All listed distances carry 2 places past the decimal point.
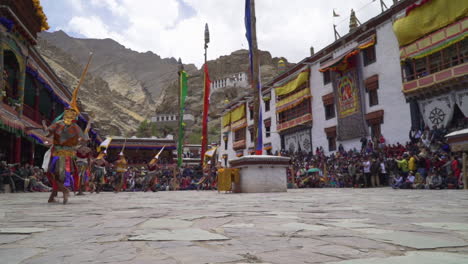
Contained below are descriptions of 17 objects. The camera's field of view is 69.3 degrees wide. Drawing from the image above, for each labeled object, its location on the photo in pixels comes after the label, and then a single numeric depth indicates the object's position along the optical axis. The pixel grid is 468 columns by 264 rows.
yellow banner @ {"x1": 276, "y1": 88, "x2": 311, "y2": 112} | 23.79
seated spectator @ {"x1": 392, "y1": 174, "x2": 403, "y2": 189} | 12.45
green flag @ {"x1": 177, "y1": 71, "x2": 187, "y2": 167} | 17.78
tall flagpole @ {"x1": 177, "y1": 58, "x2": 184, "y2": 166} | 17.72
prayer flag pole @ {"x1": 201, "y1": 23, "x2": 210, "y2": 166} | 17.95
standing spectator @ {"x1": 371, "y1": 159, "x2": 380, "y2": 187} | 15.02
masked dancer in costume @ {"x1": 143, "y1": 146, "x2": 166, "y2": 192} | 15.20
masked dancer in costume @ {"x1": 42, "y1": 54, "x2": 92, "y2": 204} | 6.16
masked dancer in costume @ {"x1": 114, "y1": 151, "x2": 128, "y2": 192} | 14.61
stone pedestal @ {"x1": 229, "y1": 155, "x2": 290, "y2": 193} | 9.45
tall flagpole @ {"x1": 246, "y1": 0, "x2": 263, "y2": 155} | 10.71
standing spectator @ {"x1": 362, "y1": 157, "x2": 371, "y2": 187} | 15.02
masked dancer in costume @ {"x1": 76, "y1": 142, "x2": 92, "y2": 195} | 11.95
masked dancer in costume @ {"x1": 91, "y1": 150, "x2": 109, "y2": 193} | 14.12
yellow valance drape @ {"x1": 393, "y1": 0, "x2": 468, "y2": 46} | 13.91
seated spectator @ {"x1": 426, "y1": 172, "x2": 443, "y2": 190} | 10.89
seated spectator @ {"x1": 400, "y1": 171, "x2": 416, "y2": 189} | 12.16
